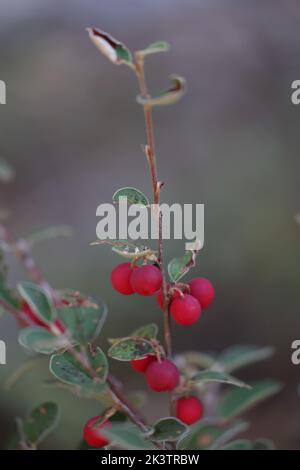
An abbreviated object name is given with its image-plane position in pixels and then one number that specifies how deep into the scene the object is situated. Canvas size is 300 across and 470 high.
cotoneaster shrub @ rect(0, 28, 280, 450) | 0.29
